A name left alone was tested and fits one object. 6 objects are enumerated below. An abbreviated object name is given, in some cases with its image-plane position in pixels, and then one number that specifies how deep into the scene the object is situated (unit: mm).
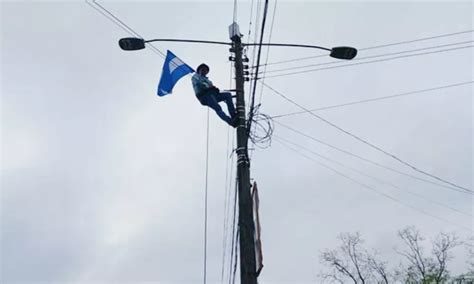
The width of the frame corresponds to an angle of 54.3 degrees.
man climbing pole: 6160
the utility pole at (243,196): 4902
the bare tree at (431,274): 32312
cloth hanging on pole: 5102
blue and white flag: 6539
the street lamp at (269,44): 5969
